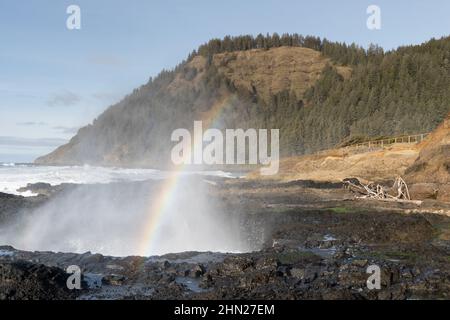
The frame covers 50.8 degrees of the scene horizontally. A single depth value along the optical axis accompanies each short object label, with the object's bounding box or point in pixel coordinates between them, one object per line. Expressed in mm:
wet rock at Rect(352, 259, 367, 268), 14336
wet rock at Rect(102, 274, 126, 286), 13570
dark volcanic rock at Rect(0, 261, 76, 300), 11819
